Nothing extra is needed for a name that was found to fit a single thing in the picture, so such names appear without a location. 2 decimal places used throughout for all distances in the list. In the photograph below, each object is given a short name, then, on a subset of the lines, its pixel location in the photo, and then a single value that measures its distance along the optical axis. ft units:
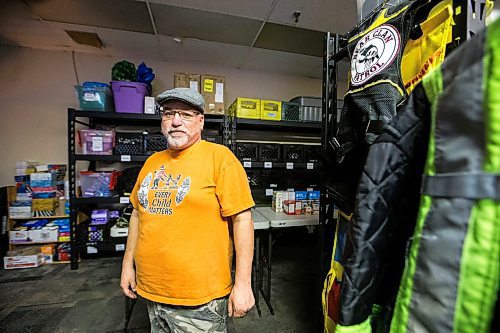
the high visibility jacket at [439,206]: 1.02
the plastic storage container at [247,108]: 8.59
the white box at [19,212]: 8.28
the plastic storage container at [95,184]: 8.21
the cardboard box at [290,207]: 7.14
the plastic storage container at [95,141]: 7.92
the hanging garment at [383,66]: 2.14
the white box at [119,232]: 7.62
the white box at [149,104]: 8.01
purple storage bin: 7.75
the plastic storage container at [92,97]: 7.72
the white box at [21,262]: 8.11
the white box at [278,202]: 7.55
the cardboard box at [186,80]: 8.11
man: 3.11
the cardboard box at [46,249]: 8.57
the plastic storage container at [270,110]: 8.76
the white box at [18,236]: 8.27
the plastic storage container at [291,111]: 9.06
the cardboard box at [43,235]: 8.36
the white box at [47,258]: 8.58
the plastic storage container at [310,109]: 9.17
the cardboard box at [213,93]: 8.32
